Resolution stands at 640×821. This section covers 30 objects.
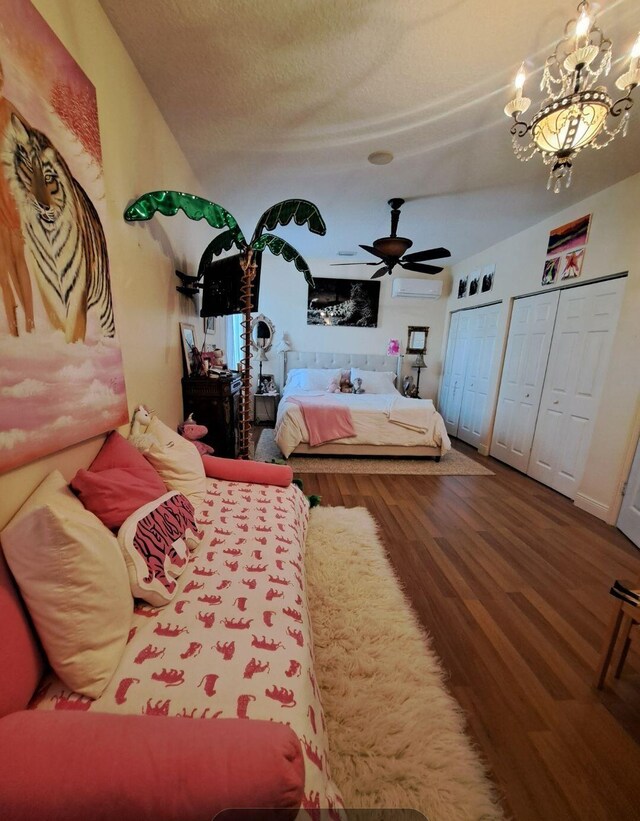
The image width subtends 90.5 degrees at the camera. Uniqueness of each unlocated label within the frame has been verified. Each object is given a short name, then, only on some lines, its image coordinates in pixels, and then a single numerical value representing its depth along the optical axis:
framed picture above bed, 5.29
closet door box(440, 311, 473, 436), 4.90
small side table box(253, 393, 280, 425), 5.11
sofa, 0.54
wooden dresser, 2.52
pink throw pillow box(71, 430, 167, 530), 1.10
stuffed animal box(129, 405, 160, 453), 1.57
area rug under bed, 3.50
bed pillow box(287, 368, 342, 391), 4.89
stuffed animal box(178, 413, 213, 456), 2.26
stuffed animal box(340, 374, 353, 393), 4.92
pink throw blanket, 3.65
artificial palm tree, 1.66
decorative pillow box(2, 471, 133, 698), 0.78
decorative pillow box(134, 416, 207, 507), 1.60
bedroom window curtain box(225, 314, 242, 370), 4.55
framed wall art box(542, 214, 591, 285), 2.94
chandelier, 1.22
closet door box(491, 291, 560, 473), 3.38
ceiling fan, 3.16
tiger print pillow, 1.03
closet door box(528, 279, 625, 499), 2.74
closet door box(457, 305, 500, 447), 4.28
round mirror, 5.21
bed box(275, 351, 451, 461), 3.66
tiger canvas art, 0.92
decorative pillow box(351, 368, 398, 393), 4.96
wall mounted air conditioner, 5.11
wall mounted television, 2.54
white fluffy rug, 0.95
